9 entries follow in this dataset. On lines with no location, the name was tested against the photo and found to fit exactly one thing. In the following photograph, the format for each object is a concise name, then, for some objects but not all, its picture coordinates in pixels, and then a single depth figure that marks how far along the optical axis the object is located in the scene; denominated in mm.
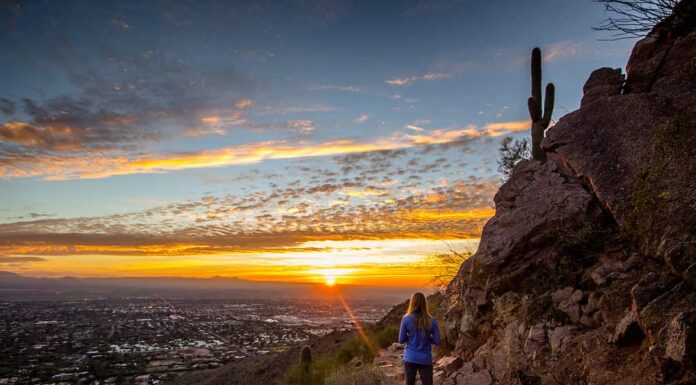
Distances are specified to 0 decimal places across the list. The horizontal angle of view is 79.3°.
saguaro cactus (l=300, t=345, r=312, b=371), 18984
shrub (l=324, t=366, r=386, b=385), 9436
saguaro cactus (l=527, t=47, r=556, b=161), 13289
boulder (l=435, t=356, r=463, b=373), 8609
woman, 6781
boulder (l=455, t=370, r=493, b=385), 7520
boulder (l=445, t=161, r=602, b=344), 8703
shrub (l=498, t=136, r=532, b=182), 17359
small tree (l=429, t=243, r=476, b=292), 13776
